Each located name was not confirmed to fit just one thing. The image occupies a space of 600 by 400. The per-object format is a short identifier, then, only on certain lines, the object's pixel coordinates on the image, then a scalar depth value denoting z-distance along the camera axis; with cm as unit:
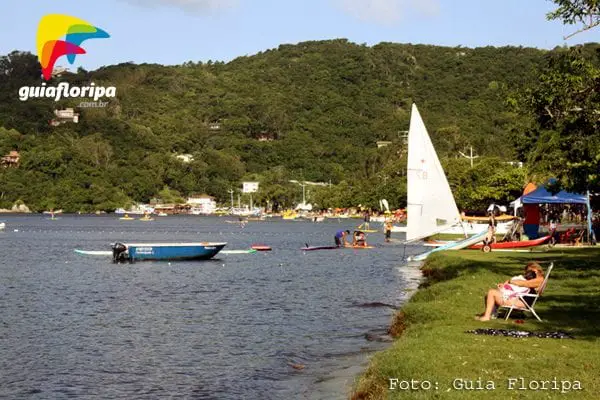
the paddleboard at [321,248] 7971
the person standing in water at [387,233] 9055
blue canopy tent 5450
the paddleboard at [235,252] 7422
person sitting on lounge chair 2073
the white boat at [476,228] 7094
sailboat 5259
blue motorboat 6278
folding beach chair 2061
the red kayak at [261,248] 7873
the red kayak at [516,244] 5109
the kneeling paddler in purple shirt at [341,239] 7960
